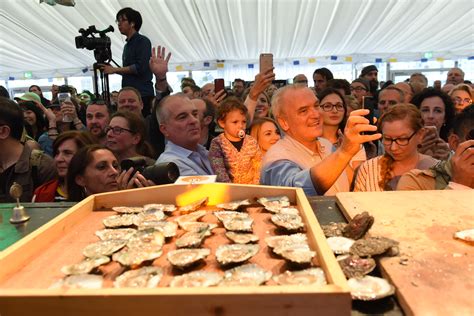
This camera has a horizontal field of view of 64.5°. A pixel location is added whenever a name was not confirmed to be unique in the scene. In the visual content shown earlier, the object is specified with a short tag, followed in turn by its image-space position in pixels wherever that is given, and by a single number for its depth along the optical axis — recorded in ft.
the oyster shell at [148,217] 3.37
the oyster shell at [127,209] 3.61
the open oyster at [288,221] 3.08
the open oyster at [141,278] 2.30
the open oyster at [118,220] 3.29
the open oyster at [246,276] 2.26
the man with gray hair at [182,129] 7.02
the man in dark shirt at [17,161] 6.76
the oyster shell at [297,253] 2.46
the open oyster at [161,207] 3.66
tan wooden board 2.18
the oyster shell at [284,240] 2.75
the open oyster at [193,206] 3.69
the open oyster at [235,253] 2.55
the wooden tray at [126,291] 1.87
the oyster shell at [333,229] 3.19
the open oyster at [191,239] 2.80
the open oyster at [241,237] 2.89
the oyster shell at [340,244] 2.85
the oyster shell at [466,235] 2.88
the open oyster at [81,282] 2.25
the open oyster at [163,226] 3.11
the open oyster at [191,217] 3.39
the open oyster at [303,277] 2.23
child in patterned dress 8.11
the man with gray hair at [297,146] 5.46
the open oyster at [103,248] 2.72
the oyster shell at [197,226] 3.09
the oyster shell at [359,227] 3.10
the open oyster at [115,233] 3.04
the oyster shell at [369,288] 2.26
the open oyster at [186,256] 2.51
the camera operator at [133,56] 10.52
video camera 10.47
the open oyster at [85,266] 2.45
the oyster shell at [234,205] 3.63
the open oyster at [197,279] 2.28
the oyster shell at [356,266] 2.51
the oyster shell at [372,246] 2.69
